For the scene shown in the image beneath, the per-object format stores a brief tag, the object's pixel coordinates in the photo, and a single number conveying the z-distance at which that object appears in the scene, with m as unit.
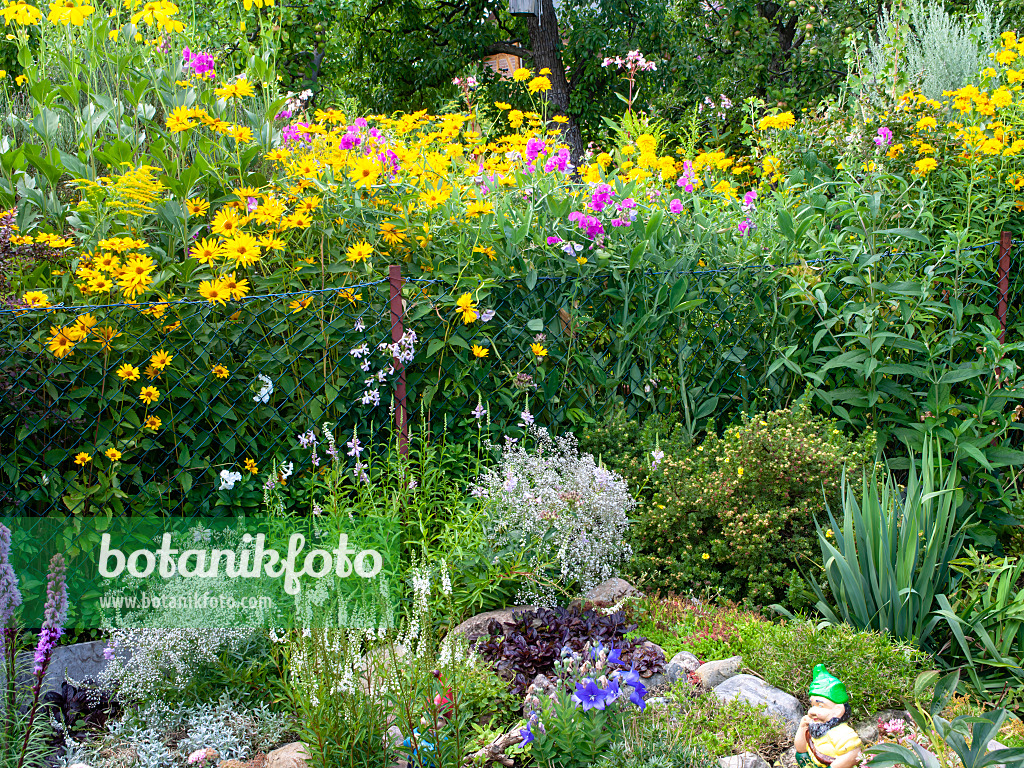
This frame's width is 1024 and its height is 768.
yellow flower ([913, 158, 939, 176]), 3.68
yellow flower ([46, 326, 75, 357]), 2.90
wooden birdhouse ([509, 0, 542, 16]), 8.70
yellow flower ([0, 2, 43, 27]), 3.59
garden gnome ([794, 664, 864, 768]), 1.93
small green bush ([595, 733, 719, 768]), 1.94
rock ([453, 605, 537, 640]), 2.69
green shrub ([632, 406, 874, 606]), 3.08
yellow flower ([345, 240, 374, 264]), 3.17
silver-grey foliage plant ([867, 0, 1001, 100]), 6.02
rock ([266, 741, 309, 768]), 2.16
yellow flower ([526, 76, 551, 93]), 4.34
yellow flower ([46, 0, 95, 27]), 3.40
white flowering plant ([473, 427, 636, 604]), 2.90
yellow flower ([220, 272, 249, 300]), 3.03
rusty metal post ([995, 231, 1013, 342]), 3.71
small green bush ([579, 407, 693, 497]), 3.48
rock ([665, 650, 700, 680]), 2.45
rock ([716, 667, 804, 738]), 2.25
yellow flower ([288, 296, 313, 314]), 3.18
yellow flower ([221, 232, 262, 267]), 2.98
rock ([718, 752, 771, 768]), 2.04
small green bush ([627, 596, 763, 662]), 2.62
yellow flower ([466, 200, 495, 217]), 3.32
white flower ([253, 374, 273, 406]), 3.13
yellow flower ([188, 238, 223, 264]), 2.97
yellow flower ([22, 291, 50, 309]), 2.95
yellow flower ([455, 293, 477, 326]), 3.20
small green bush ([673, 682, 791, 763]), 2.11
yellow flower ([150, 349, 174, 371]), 3.00
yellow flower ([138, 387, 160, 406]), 2.96
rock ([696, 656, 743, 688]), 2.41
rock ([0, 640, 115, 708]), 2.87
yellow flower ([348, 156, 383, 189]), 3.31
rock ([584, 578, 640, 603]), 2.86
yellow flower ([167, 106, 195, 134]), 3.16
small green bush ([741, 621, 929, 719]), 2.29
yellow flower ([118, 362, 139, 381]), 2.97
